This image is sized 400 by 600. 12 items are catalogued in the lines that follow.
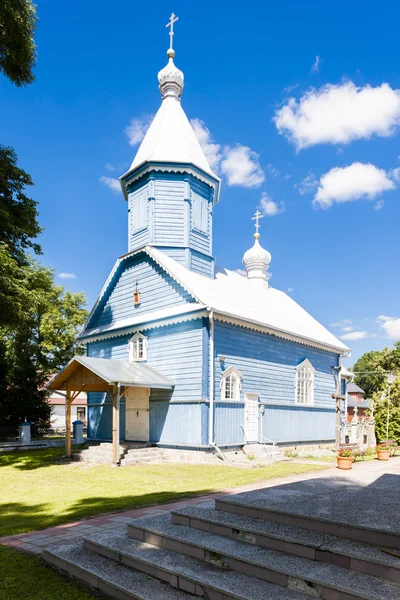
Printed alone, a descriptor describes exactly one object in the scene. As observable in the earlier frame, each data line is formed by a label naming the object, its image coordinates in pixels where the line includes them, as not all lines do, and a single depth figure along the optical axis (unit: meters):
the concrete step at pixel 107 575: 4.66
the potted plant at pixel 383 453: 15.88
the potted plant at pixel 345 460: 12.93
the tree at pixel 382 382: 27.42
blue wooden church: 15.96
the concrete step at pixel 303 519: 4.79
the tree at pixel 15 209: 14.89
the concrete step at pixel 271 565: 4.13
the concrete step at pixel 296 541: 4.44
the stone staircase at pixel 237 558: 4.34
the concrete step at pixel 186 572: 4.36
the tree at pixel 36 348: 17.24
